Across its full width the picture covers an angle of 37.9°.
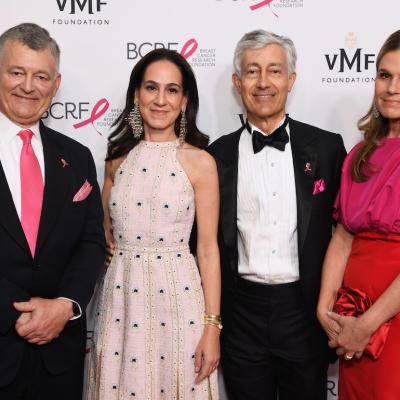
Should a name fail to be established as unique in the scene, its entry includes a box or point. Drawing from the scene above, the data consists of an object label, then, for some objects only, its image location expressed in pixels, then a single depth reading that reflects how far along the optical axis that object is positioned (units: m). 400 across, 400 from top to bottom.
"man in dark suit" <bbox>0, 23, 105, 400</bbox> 1.91
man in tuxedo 2.31
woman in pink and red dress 1.97
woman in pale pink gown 2.15
